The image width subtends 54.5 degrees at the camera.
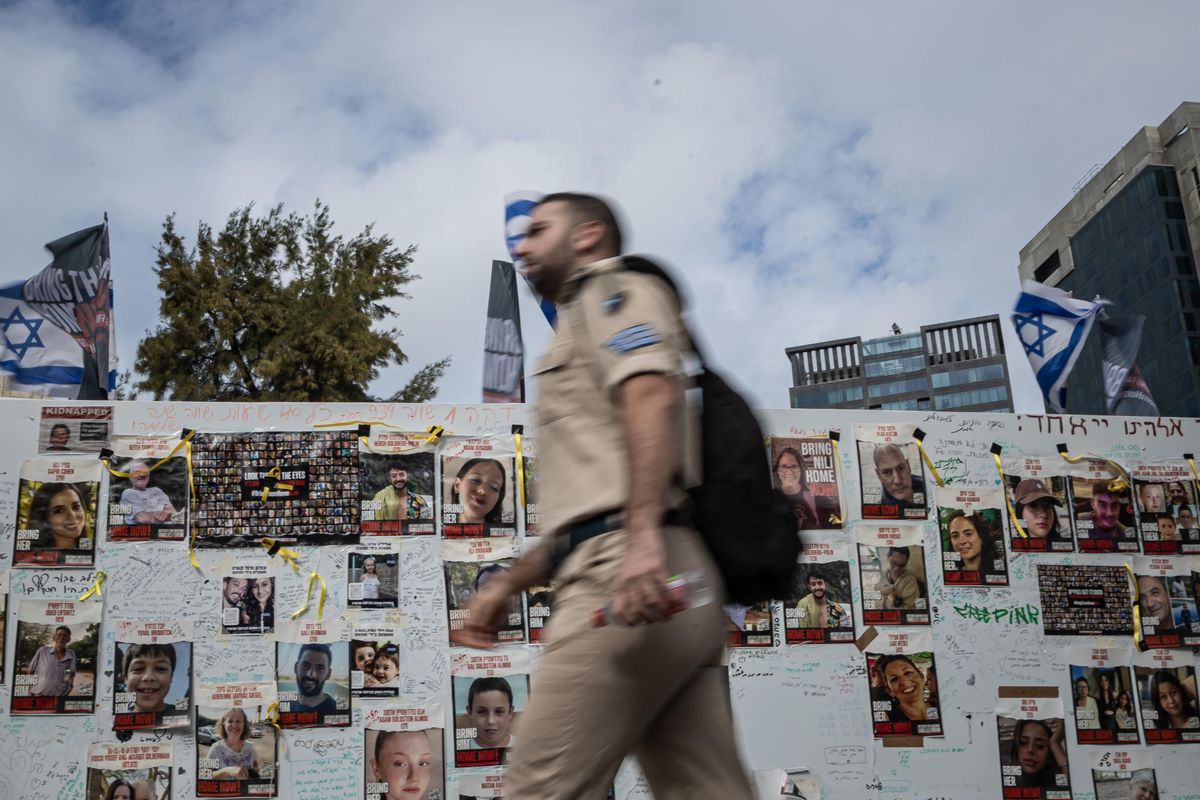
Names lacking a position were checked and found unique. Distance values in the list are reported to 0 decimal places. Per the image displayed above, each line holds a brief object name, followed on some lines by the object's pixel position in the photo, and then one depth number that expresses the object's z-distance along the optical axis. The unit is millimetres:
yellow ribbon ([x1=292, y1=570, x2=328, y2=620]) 5578
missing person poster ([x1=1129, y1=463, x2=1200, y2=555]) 6562
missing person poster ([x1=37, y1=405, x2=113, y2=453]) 5590
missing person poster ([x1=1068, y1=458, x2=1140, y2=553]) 6465
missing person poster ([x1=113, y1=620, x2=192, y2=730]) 5340
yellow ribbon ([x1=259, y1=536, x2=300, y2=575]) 5629
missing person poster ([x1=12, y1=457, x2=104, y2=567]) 5469
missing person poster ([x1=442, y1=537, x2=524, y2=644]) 5715
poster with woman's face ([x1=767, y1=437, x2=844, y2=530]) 6180
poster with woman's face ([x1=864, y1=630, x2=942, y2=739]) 5965
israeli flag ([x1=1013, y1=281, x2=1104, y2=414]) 7426
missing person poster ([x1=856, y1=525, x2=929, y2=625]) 6113
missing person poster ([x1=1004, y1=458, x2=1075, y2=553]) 6375
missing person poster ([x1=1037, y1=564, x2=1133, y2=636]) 6285
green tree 16047
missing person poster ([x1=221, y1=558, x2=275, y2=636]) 5523
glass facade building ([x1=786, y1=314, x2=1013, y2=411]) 125375
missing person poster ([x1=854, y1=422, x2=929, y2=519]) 6266
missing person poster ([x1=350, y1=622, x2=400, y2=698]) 5559
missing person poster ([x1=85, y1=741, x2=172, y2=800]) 5230
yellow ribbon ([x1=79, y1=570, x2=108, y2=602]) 5438
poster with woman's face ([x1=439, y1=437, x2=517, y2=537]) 5828
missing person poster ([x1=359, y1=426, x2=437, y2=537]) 5758
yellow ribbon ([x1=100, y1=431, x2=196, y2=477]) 5590
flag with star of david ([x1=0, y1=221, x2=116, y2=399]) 6102
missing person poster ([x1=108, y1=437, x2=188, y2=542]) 5555
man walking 1851
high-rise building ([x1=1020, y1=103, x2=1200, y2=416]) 61969
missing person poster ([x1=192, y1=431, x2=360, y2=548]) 5625
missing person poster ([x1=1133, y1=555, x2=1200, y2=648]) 6410
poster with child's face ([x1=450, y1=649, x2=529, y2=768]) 5578
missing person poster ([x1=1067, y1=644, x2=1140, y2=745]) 6180
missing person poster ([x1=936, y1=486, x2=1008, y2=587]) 6254
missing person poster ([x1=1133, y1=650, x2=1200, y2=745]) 6273
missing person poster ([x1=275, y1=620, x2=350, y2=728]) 5469
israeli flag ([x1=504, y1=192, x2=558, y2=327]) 6633
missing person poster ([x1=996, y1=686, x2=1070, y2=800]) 6008
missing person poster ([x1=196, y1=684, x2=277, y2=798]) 5340
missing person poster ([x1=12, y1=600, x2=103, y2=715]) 5281
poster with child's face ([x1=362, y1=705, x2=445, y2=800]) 5471
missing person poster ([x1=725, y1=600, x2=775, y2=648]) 5926
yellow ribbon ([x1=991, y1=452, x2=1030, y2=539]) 6371
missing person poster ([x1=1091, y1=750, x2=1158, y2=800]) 6117
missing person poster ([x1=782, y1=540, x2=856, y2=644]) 6016
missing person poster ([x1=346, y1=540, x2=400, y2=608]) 5660
